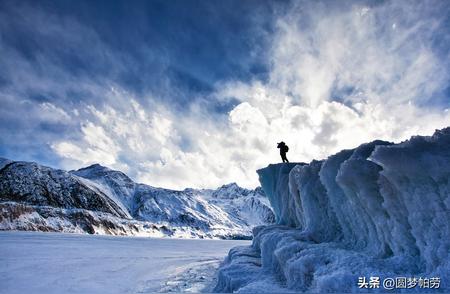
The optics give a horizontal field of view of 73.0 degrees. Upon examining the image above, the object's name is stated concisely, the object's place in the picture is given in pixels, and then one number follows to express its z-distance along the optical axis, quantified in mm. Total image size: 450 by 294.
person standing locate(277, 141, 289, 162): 22906
